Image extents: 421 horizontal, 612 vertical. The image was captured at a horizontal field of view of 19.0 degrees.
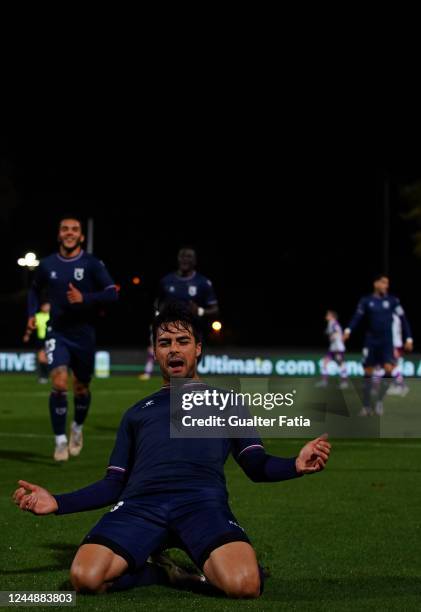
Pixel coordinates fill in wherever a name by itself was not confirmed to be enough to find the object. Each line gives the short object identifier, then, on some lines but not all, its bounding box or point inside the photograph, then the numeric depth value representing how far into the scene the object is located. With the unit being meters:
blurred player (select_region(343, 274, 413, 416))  23.23
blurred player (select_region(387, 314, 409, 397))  27.91
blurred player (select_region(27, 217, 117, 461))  13.70
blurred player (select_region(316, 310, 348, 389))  35.00
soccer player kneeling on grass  6.40
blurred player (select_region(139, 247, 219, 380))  17.55
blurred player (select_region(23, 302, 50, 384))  34.09
